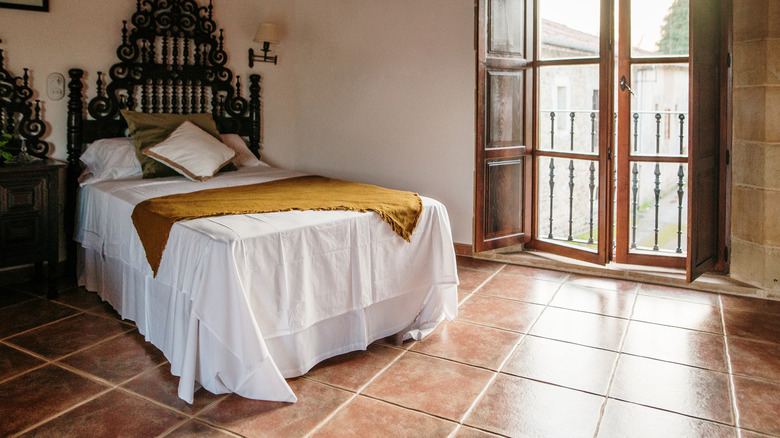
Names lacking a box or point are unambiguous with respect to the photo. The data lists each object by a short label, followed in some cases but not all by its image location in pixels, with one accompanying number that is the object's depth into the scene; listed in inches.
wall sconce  194.1
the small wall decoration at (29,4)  149.8
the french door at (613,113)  149.6
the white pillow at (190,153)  156.3
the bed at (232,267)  96.4
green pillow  156.7
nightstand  138.2
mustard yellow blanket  112.0
